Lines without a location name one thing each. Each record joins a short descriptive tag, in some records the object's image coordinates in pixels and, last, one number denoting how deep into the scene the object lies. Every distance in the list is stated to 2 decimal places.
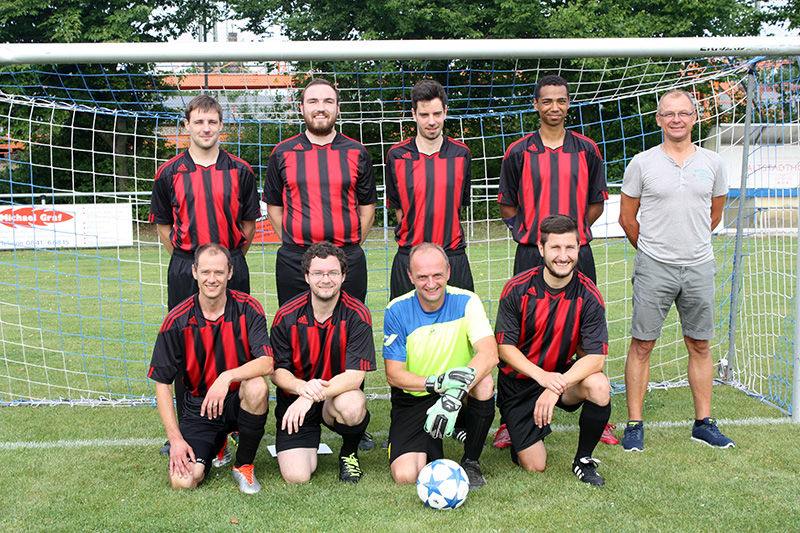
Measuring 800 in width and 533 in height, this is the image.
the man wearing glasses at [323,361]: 3.20
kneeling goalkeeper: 3.19
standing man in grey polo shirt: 3.59
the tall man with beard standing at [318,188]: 3.62
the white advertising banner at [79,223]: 12.59
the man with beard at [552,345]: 3.23
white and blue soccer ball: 2.88
